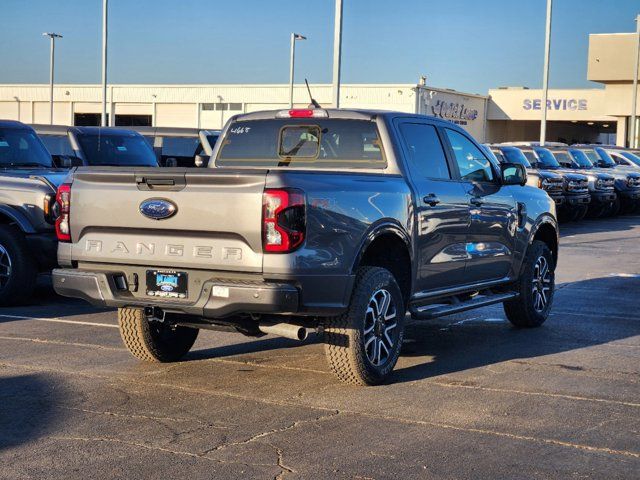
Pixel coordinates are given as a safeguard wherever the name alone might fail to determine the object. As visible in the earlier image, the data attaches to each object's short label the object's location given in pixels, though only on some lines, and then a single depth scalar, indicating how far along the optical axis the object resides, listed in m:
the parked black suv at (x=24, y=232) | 11.28
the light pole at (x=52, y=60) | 57.22
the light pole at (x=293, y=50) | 57.41
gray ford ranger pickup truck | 6.88
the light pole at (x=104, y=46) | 38.91
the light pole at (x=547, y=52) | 38.41
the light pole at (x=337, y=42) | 23.17
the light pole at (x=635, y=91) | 54.75
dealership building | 61.06
